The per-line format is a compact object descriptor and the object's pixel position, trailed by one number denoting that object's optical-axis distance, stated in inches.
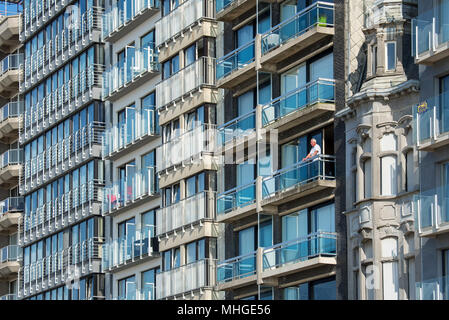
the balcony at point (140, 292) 2813.2
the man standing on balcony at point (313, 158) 2239.3
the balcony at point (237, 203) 2461.9
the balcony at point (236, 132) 2498.8
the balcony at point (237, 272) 2420.0
